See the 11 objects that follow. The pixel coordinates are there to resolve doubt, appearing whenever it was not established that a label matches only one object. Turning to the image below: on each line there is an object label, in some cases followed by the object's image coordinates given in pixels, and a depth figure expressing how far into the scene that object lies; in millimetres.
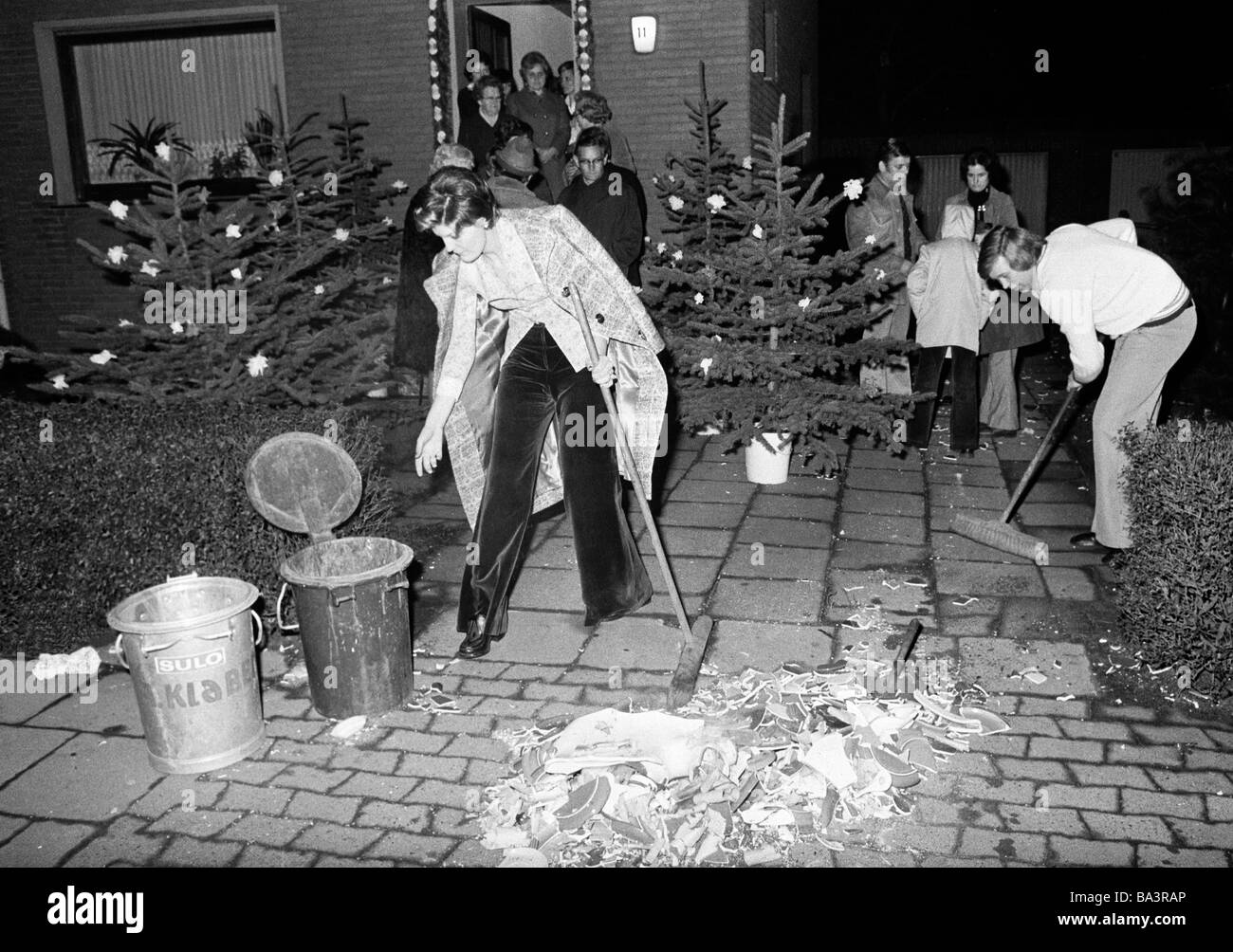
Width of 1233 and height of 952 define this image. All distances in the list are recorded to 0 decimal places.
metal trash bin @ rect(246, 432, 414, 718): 4105
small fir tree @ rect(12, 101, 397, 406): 6027
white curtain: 11305
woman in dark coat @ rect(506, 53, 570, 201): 9242
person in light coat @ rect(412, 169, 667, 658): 4539
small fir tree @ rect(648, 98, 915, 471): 6711
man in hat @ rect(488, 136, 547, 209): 6309
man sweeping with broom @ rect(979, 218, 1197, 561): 5148
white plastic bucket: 7102
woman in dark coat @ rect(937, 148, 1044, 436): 7547
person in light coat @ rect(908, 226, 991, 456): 7355
